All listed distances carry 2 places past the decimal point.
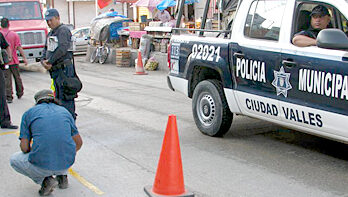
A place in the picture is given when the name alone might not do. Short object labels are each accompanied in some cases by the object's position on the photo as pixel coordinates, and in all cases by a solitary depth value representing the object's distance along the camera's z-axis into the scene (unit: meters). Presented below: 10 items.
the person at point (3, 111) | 7.91
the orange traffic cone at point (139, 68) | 16.73
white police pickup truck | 5.09
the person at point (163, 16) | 21.14
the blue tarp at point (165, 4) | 20.16
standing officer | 6.93
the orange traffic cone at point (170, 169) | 4.52
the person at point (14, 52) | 10.96
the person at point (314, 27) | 5.45
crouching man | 4.55
